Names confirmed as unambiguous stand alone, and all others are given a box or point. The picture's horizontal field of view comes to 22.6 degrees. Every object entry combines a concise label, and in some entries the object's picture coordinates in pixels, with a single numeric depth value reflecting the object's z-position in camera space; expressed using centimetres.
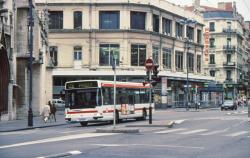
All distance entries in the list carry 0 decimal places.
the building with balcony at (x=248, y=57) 14911
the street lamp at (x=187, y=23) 8606
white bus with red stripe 3791
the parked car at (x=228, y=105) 8200
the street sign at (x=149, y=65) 3536
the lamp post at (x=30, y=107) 3890
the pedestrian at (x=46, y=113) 4444
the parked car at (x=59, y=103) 7525
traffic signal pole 3519
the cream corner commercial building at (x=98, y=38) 7631
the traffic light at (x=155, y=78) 3509
